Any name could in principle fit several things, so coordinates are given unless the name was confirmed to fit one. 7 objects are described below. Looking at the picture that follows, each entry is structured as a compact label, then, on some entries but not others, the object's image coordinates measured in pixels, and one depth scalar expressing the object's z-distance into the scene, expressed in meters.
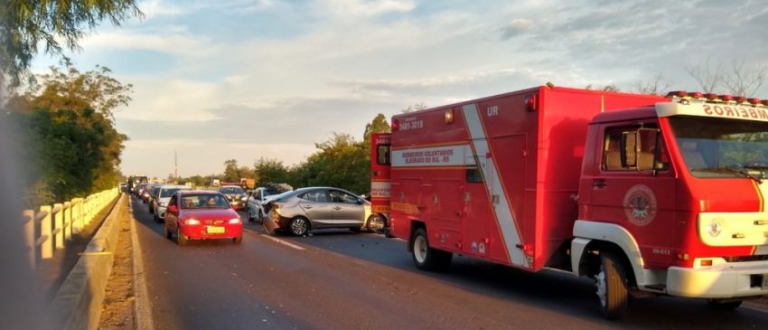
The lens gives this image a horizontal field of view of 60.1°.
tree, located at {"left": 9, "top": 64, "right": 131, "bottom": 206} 18.38
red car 16.58
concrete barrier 6.09
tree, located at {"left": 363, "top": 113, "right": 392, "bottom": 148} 45.00
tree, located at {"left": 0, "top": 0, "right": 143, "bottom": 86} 7.46
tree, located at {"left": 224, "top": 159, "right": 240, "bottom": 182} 108.88
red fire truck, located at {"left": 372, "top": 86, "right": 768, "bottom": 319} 6.96
